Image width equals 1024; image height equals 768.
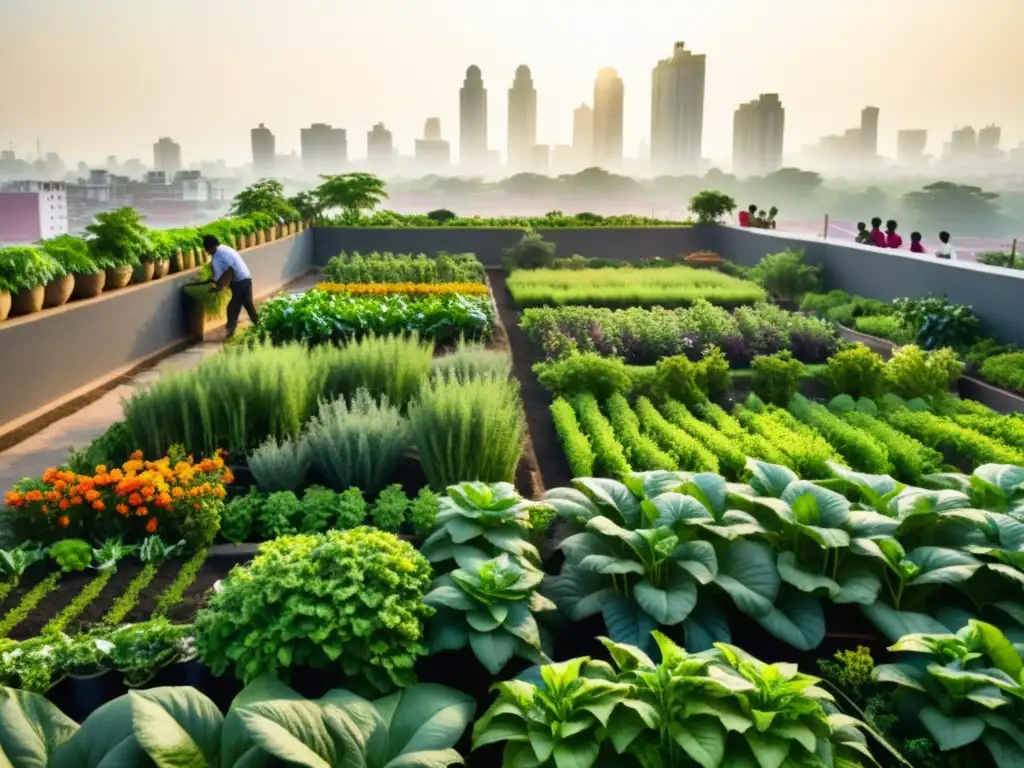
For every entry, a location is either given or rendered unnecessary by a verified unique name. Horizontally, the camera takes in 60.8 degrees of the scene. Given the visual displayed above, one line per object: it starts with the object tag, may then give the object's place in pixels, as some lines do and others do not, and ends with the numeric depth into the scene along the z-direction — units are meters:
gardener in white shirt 11.45
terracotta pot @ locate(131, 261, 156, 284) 10.78
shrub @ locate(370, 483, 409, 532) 4.48
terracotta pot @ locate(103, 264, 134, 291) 9.97
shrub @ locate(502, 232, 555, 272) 19.92
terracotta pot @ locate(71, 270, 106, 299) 9.21
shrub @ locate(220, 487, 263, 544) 4.54
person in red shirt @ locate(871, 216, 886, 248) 16.17
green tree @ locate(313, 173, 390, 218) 25.55
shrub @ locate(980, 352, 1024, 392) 7.79
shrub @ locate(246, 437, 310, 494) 5.04
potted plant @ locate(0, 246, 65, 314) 7.71
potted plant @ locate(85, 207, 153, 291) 9.88
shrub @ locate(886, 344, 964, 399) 7.64
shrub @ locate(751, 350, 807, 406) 7.52
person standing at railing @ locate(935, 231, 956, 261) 13.95
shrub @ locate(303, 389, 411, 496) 5.16
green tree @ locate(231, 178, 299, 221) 20.73
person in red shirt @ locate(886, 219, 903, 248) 15.87
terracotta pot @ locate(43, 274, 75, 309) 8.54
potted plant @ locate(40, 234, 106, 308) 8.66
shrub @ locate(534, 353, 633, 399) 7.20
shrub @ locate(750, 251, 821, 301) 14.48
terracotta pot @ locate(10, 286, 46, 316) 7.92
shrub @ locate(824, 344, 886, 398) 7.62
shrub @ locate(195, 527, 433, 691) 2.96
